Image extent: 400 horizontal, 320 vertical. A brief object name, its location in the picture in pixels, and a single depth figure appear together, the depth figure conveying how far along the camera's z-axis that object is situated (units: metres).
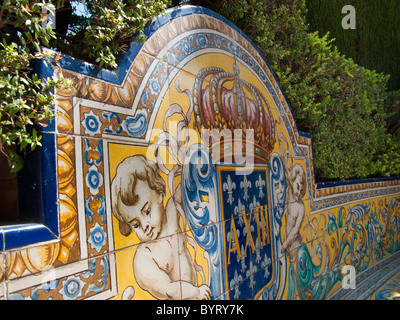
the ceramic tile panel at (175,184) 1.41
